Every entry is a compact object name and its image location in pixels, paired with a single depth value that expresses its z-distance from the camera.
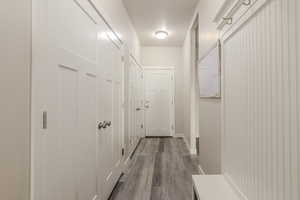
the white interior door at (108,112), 1.98
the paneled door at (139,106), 4.70
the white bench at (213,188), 1.28
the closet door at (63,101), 0.94
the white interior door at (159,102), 5.95
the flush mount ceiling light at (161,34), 4.68
